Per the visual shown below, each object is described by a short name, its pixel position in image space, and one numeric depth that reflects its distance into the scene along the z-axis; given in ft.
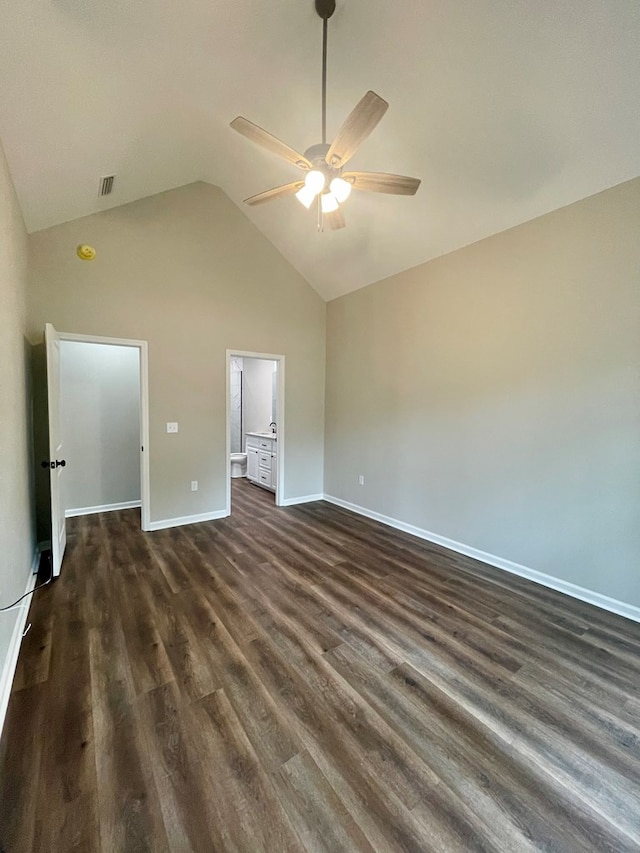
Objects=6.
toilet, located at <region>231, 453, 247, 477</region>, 21.97
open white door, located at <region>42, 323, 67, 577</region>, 9.21
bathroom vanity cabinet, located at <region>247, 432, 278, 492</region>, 18.28
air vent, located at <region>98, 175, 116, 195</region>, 9.63
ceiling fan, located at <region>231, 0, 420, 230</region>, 5.62
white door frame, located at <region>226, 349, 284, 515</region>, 14.60
